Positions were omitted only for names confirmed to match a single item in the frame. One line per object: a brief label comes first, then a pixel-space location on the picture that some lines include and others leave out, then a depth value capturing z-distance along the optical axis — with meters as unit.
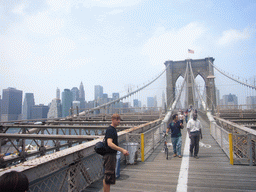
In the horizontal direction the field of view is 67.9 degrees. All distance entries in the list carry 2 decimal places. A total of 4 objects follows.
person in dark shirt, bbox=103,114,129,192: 3.07
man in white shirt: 6.50
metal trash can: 5.72
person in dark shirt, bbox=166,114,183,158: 6.72
